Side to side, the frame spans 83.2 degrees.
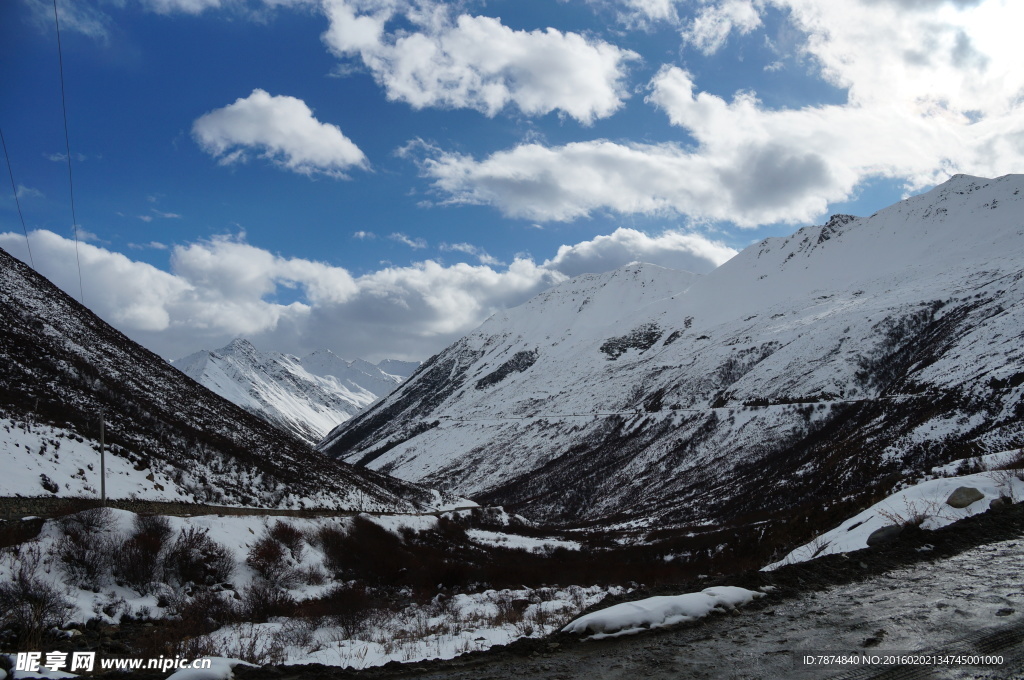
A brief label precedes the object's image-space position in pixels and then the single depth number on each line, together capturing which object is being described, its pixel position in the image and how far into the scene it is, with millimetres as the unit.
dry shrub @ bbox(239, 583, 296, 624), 19094
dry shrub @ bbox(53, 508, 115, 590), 19328
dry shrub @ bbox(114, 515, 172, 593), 20453
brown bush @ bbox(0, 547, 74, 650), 11867
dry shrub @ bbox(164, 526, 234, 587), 22469
